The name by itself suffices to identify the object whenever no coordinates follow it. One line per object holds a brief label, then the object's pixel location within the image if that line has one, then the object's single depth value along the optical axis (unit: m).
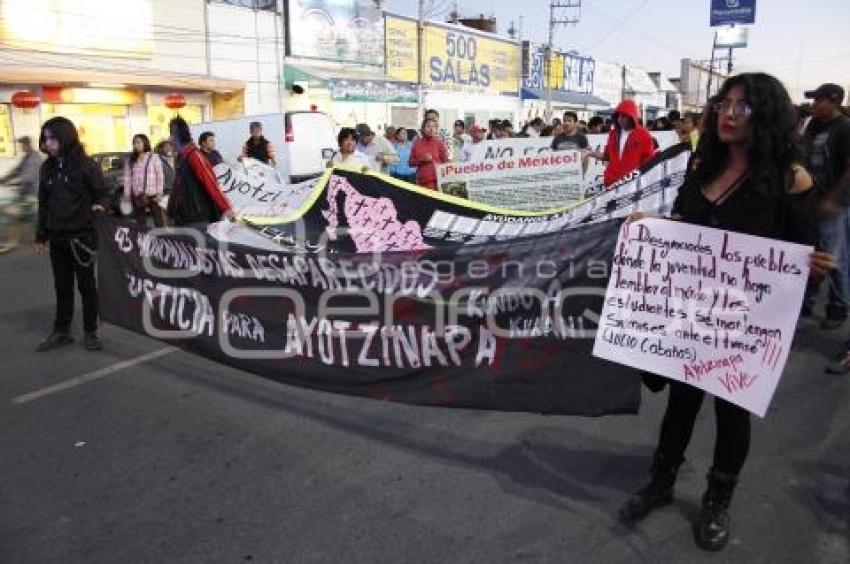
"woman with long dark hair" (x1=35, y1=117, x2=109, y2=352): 6.05
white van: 15.87
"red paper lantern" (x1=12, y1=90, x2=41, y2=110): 16.08
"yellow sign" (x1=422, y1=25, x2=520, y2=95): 31.78
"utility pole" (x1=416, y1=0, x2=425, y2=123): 29.09
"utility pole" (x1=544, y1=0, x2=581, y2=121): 39.41
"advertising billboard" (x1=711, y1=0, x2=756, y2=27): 22.81
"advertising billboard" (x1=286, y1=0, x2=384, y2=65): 24.23
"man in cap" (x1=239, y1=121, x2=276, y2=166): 12.74
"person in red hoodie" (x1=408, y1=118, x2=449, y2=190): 9.95
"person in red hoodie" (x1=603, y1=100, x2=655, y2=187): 7.69
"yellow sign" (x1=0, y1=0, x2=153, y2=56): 16.61
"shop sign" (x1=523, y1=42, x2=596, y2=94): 41.84
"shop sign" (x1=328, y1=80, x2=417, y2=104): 24.95
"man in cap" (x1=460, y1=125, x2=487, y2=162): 11.95
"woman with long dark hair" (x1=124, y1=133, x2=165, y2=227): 11.27
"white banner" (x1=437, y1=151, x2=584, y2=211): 8.95
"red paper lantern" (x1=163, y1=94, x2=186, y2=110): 19.56
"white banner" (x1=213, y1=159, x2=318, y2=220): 8.05
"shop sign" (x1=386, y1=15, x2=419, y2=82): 28.72
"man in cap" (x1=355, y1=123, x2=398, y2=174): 11.99
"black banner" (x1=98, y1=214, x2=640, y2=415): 3.49
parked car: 14.88
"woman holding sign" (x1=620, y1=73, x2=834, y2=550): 2.91
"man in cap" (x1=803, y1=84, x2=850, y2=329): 5.67
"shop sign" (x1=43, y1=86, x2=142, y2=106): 17.27
